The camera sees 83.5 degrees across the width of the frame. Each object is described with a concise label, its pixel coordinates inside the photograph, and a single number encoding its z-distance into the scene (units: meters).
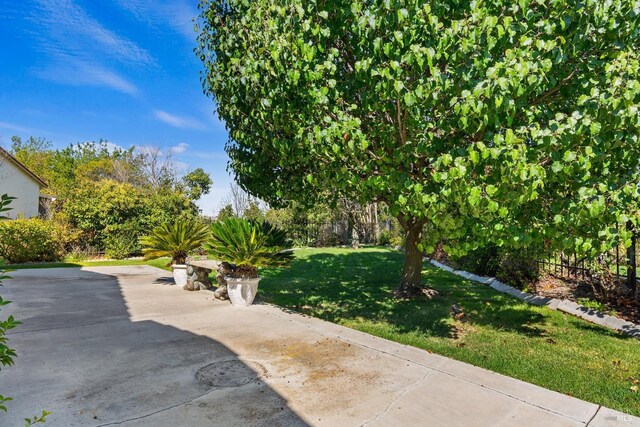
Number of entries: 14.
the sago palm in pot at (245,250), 6.48
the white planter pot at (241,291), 6.73
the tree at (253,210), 25.07
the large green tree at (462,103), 3.19
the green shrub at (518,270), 8.18
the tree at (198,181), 34.16
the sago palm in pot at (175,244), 8.98
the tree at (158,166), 33.66
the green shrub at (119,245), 16.50
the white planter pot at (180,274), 9.12
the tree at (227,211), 26.06
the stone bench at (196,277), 8.53
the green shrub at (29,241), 13.62
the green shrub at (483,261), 9.29
